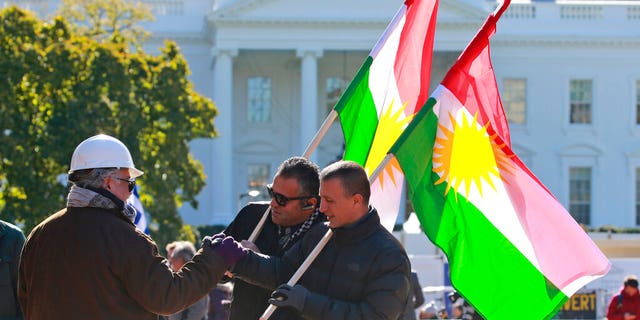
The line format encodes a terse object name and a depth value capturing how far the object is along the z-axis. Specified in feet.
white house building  162.09
